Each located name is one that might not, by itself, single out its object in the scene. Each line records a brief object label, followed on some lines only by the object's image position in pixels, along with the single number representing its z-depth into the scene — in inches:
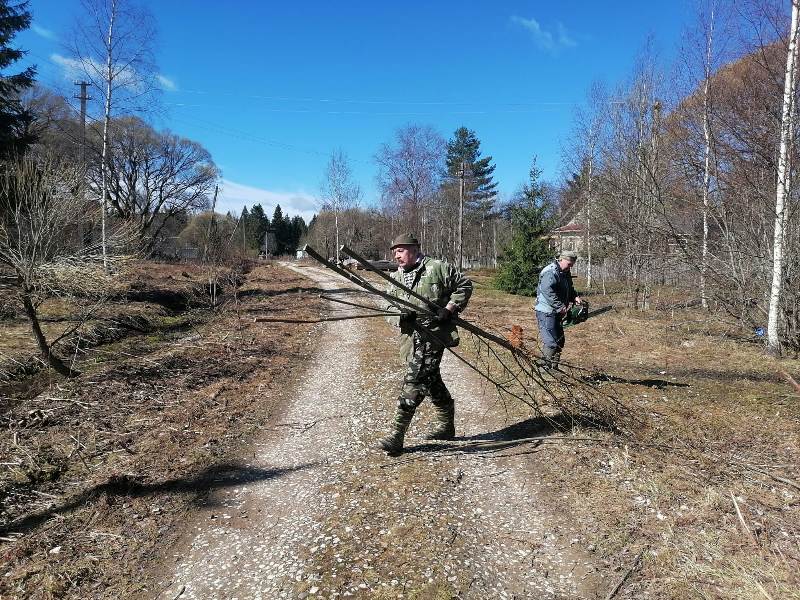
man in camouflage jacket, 183.2
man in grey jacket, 263.7
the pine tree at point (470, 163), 1893.5
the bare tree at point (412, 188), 1407.5
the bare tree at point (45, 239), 381.7
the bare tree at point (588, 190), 879.7
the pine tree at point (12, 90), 626.2
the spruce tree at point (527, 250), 887.1
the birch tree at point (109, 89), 711.7
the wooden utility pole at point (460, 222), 1151.6
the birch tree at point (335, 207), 1897.1
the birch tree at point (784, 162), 324.5
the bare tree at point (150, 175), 1712.6
